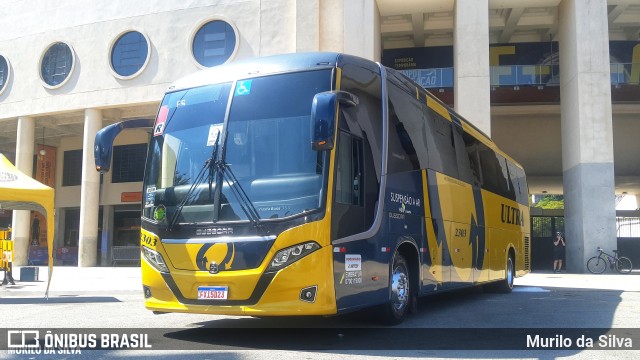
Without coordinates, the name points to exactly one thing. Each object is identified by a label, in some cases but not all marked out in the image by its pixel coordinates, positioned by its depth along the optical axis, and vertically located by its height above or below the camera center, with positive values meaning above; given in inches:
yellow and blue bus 269.3 +20.1
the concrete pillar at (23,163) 1192.8 +136.2
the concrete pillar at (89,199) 1128.2 +63.9
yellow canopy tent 510.6 +35.3
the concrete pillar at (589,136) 889.5 +145.5
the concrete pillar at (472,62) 911.7 +258.2
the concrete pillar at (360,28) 936.9 +315.6
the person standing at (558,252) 993.5 -28.0
